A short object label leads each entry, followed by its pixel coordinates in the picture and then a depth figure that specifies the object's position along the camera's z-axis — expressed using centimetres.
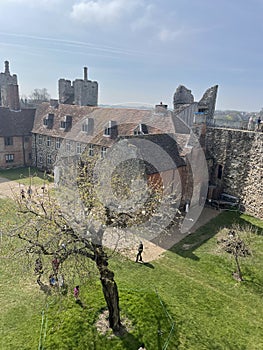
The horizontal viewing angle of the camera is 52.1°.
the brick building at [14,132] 3198
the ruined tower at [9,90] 3347
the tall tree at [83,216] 871
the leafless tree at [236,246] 1405
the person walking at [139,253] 1436
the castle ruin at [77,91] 3801
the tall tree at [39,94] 8944
